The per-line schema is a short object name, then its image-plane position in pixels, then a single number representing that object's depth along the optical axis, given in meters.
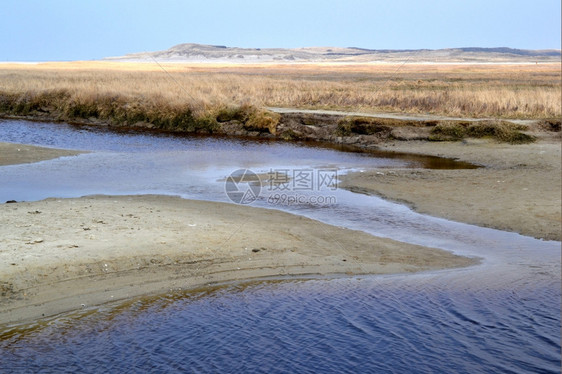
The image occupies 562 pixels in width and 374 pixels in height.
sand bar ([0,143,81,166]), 18.01
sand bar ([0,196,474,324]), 7.52
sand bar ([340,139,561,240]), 11.59
